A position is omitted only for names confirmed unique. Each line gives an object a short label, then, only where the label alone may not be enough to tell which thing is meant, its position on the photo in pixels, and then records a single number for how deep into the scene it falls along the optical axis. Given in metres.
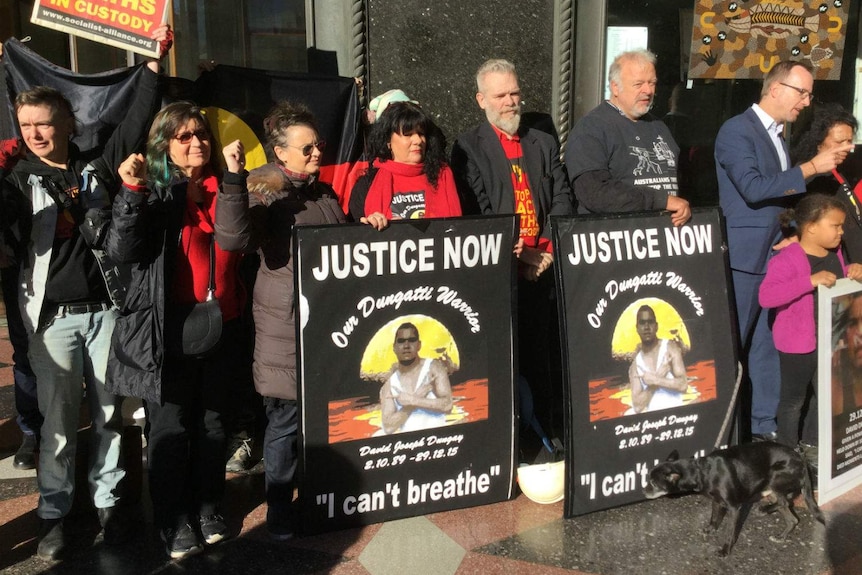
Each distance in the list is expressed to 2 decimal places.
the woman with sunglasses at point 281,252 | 3.52
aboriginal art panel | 5.71
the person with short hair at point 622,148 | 4.22
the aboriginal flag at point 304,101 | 4.51
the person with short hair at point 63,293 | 3.42
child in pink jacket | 4.18
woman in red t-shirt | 3.92
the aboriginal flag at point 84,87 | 4.28
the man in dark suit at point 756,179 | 4.44
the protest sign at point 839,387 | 3.90
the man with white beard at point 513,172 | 4.32
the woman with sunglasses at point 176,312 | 3.28
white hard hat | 3.92
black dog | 3.65
